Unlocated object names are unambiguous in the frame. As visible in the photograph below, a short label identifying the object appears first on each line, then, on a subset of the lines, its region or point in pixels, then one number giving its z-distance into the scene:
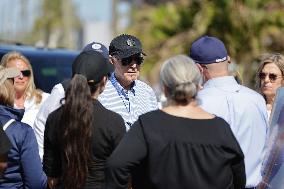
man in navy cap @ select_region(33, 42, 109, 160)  11.69
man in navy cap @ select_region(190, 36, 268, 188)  9.86
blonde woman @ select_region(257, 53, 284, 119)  13.16
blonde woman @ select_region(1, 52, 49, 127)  13.96
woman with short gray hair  8.39
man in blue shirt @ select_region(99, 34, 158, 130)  10.86
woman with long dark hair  9.08
